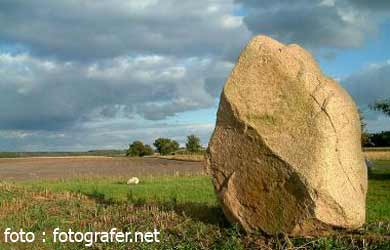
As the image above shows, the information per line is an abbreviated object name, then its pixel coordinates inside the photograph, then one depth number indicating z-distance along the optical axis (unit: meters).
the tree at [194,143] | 96.46
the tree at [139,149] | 102.00
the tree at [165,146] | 103.68
